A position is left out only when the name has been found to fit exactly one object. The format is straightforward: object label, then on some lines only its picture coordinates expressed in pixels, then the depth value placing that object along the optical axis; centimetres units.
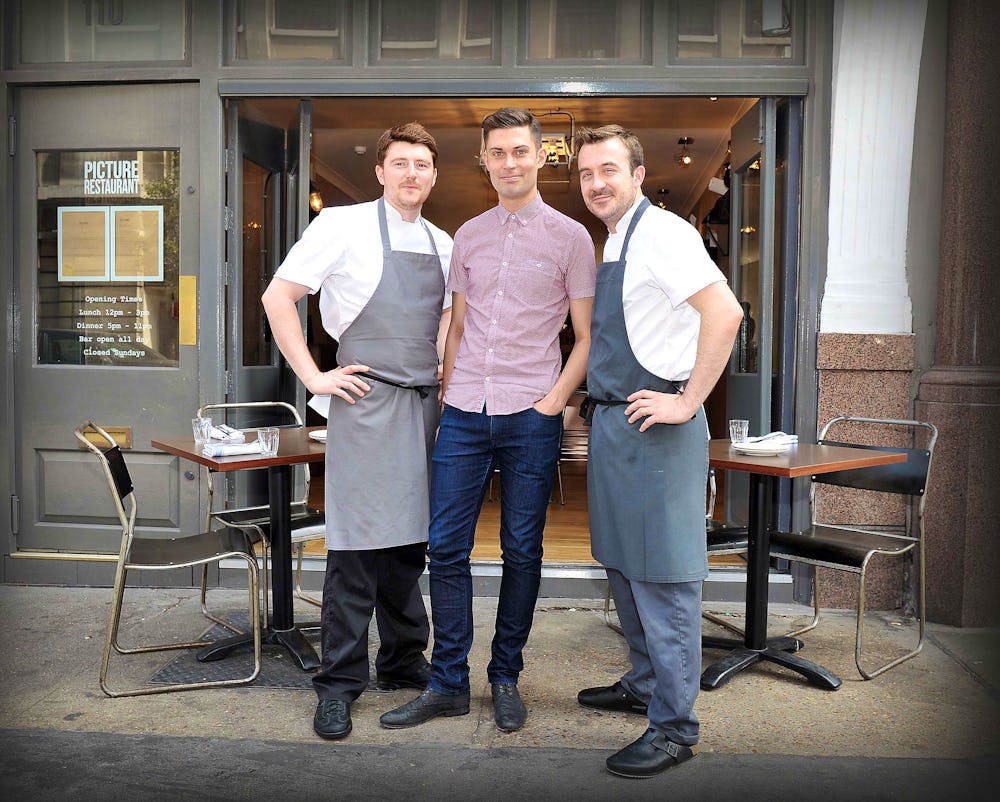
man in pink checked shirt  280
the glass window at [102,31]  443
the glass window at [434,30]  437
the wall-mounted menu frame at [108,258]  452
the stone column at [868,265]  415
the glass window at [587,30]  434
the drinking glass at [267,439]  327
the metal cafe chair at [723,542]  348
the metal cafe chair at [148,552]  311
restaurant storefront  426
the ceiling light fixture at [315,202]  825
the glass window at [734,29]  428
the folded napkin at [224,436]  332
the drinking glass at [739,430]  346
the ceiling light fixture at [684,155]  852
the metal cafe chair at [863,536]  332
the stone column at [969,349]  397
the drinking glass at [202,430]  330
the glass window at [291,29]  440
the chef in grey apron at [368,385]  287
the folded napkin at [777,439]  334
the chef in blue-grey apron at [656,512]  258
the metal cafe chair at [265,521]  354
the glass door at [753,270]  442
